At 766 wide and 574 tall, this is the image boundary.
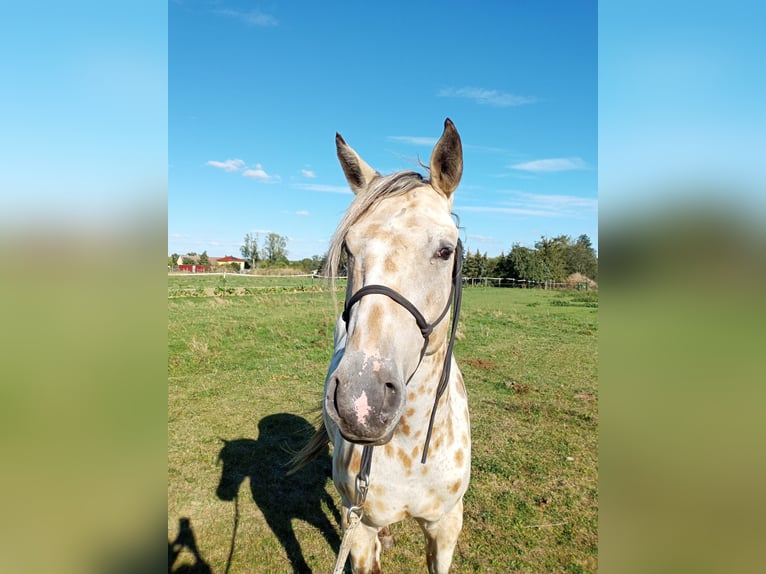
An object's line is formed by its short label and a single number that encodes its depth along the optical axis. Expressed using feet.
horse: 4.74
